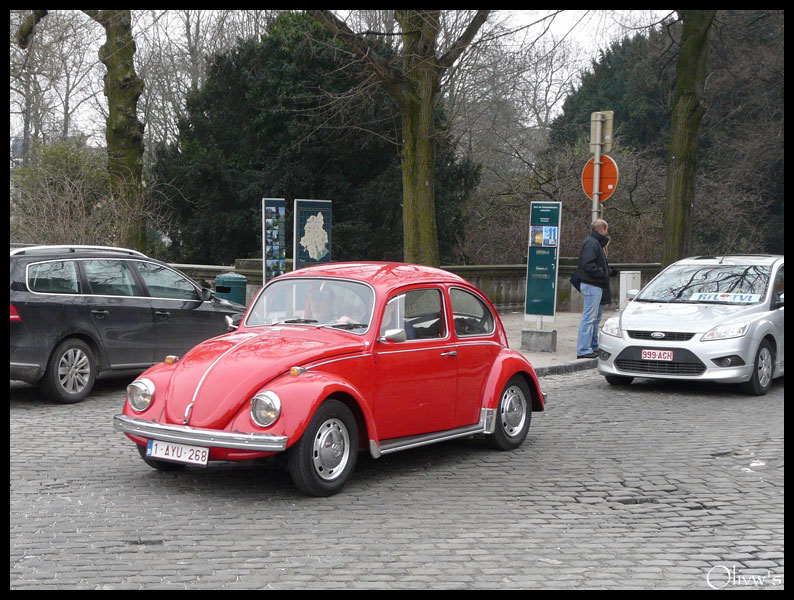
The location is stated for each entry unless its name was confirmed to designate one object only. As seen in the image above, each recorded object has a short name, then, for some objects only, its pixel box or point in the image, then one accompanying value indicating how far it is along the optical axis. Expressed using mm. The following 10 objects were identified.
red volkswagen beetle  6598
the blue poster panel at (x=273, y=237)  15930
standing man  14688
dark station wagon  10312
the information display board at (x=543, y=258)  16125
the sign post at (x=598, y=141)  16766
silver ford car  11781
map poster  15617
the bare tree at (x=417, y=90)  17375
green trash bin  17859
